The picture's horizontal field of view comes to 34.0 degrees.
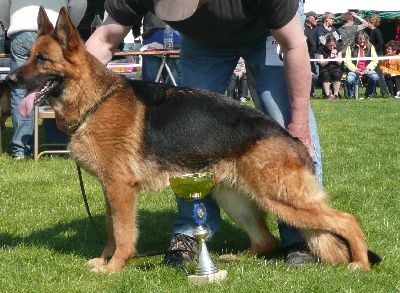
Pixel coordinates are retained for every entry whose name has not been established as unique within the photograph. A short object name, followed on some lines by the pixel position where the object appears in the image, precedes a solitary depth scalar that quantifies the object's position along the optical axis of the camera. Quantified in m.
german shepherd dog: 4.14
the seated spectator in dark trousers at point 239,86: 17.81
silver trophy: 3.97
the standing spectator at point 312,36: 19.88
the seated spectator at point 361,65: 19.44
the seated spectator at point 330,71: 19.39
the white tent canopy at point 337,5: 23.92
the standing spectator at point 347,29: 20.55
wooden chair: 8.59
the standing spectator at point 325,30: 20.00
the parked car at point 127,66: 18.15
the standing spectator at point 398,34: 23.02
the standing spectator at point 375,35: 21.34
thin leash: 5.04
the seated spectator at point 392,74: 19.20
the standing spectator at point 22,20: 8.35
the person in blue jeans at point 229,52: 4.10
